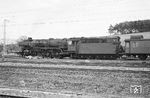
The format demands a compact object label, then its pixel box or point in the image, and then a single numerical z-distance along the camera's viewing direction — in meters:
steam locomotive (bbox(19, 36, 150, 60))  22.92
